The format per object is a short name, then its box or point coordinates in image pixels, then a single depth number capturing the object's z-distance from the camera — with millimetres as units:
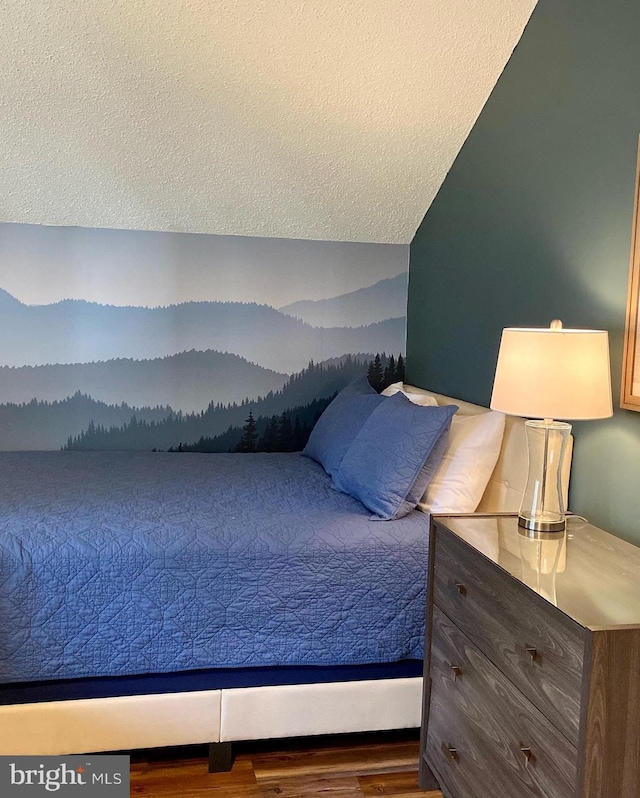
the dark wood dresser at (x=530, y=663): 1250
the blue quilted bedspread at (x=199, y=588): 1982
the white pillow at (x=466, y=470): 2336
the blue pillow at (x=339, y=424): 2869
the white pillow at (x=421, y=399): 2895
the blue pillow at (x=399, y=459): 2285
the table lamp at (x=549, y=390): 1757
